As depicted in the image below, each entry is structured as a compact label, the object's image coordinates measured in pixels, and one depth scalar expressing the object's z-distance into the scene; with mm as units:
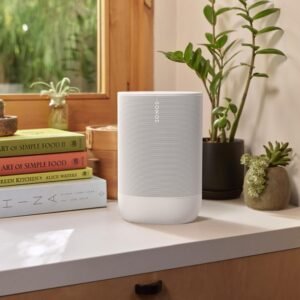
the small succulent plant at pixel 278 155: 1502
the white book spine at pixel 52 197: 1430
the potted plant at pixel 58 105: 1831
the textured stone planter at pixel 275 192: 1483
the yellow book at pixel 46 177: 1457
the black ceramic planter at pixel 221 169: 1574
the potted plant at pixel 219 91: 1571
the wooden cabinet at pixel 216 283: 1201
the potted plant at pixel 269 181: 1483
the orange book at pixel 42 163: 1464
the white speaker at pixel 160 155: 1360
